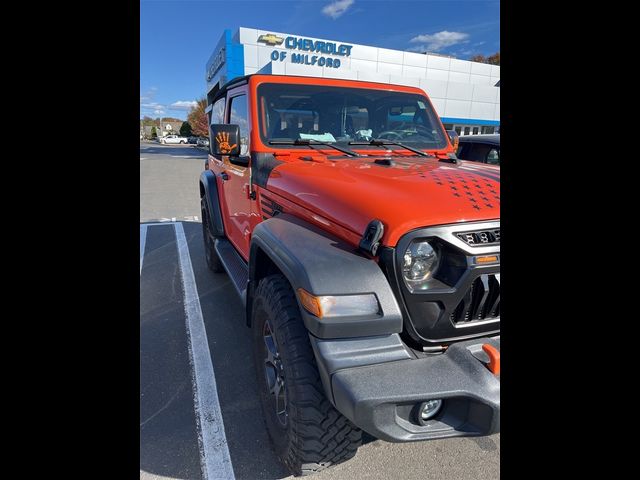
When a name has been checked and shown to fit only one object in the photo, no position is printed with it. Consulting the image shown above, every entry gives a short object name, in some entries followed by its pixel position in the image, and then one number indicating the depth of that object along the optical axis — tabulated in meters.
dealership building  22.58
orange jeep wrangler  1.38
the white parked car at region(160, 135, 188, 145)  58.46
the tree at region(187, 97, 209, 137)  43.50
